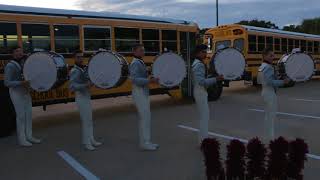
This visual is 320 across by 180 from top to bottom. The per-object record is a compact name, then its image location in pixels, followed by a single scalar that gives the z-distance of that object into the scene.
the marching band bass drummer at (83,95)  9.11
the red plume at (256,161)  5.78
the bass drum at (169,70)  9.49
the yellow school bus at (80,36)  11.64
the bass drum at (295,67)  9.30
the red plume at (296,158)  5.74
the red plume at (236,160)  5.83
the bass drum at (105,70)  9.28
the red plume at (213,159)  5.96
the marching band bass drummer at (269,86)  8.75
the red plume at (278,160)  5.71
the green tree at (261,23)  64.74
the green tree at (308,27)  67.51
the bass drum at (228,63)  9.49
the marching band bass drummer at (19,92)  9.55
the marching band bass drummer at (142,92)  8.80
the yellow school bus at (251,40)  22.27
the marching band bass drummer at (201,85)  8.91
